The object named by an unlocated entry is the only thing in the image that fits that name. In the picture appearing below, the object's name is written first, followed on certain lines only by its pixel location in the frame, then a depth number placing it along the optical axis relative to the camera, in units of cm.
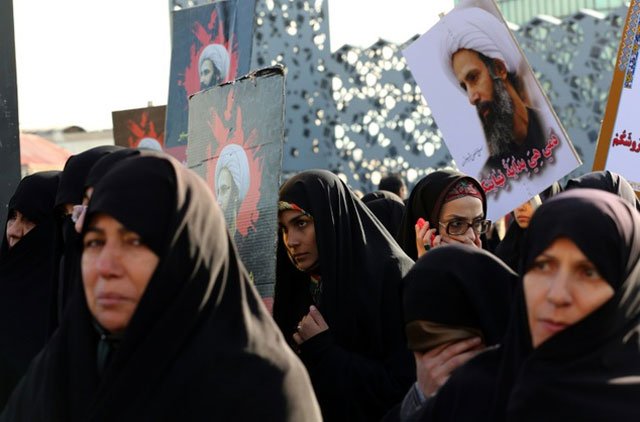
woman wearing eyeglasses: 418
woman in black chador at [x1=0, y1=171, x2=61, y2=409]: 388
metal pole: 445
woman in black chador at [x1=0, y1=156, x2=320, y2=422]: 240
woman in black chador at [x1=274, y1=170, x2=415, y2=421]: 366
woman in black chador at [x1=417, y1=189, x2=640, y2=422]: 234
